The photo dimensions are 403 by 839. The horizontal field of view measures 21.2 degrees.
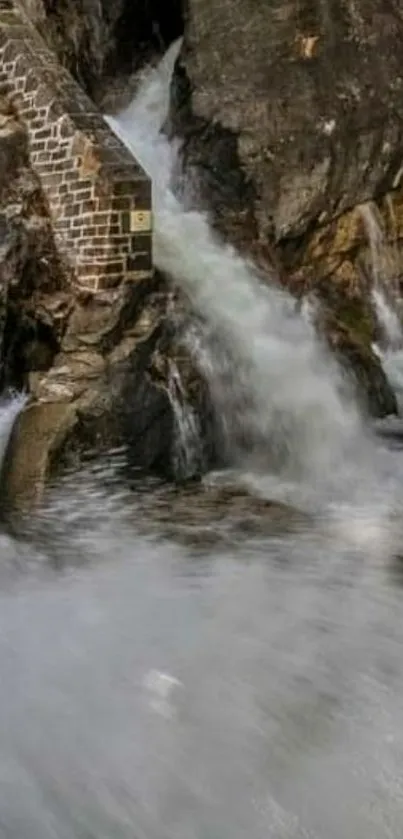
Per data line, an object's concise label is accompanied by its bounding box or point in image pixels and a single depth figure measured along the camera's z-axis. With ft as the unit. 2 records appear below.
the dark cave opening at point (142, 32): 41.96
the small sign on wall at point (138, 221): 27.96
